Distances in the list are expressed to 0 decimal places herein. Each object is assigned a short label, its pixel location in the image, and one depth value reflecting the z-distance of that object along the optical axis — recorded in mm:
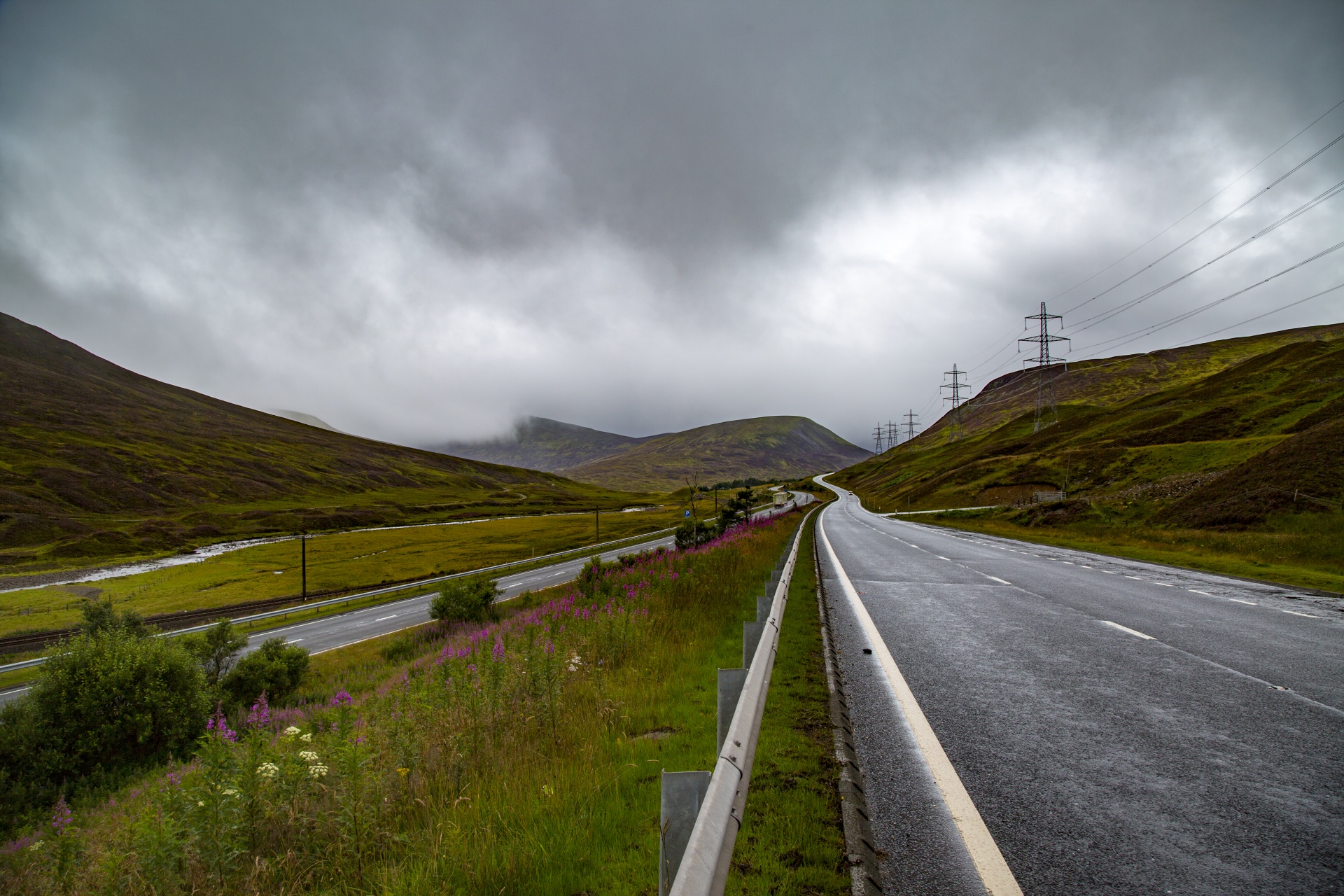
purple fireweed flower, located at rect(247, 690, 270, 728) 11000
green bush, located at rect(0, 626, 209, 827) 16344
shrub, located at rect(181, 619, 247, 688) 23781
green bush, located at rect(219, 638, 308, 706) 23422
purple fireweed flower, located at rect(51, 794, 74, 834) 8867
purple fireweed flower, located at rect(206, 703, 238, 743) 5756
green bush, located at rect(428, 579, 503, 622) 32781
